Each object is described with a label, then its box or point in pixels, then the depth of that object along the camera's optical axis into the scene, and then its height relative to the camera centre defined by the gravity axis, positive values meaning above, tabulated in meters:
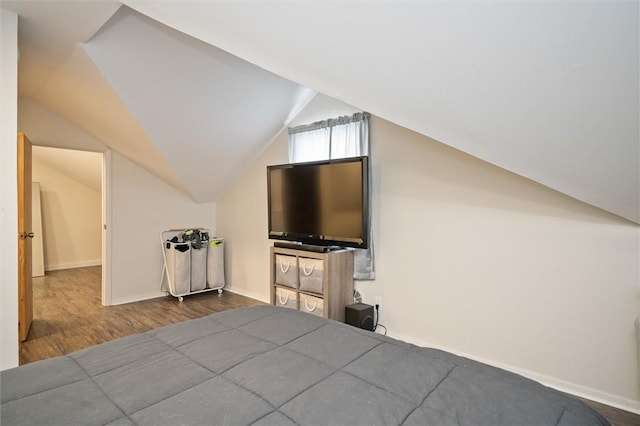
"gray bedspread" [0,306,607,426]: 0.94 -0.58
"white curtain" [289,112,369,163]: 3.22 +0.72
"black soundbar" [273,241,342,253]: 3.15 -0.38
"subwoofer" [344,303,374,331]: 2.95 -0.96
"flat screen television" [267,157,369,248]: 2.94 +0.06
